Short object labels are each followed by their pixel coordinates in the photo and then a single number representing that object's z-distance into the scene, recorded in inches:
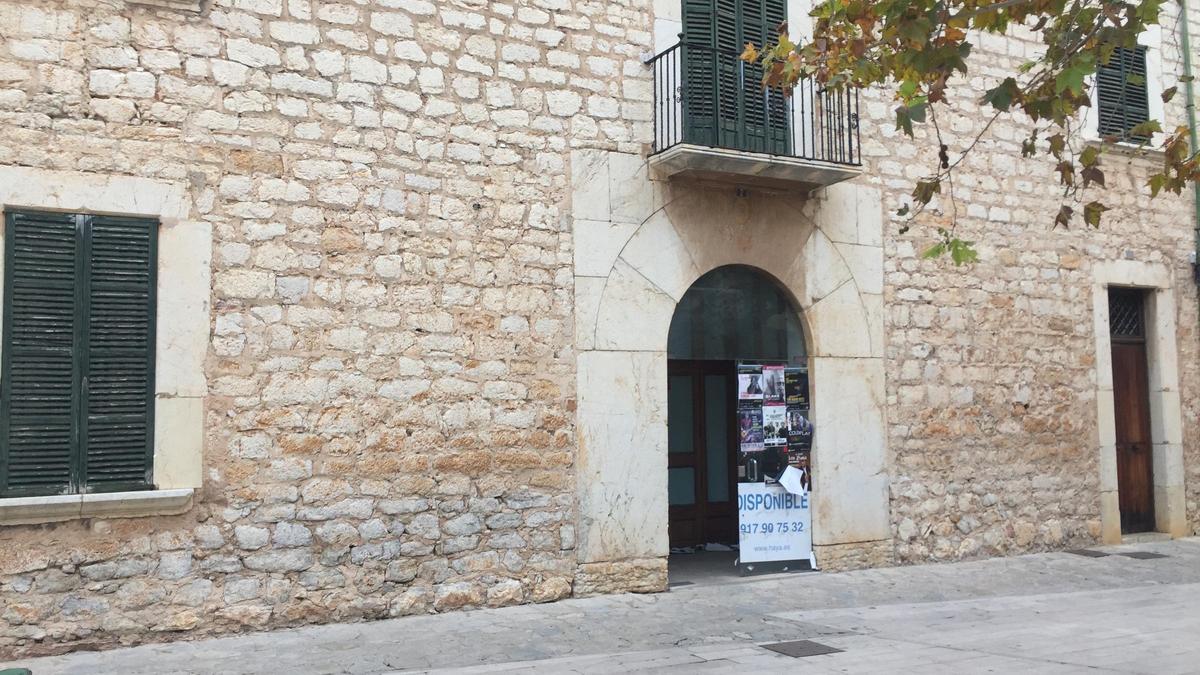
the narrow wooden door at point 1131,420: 422.3
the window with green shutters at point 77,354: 234.7
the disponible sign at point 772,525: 333.1
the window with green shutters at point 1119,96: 420.5
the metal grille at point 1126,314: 427.2
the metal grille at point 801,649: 236.1
